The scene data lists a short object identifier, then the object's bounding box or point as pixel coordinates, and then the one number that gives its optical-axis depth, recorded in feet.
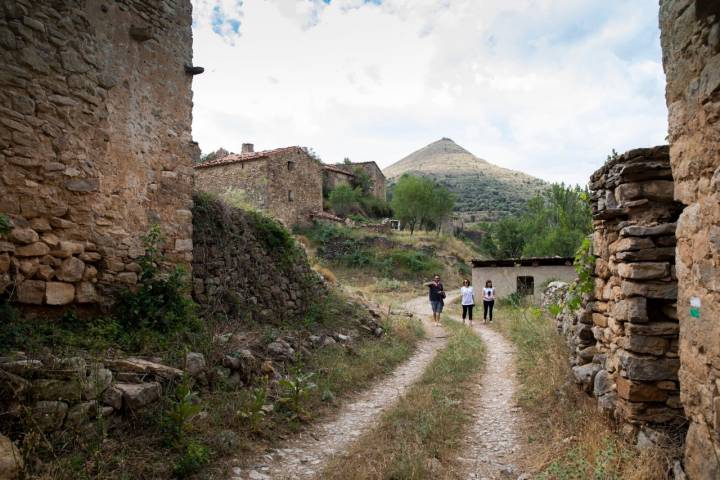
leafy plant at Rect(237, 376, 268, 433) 16.07
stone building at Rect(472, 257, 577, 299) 57.06
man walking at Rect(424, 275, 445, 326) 47.11
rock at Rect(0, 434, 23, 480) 10.07
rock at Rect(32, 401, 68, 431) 11.78
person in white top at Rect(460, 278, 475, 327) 47.24
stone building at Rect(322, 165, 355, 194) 123.54
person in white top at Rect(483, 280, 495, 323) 47.60
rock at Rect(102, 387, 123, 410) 13.44
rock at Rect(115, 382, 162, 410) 13.75
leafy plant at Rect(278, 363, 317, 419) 18.35
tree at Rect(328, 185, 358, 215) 115.85
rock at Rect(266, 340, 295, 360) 23.23
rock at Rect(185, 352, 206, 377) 17.28
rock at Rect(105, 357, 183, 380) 15.17
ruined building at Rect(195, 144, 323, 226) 73.92
